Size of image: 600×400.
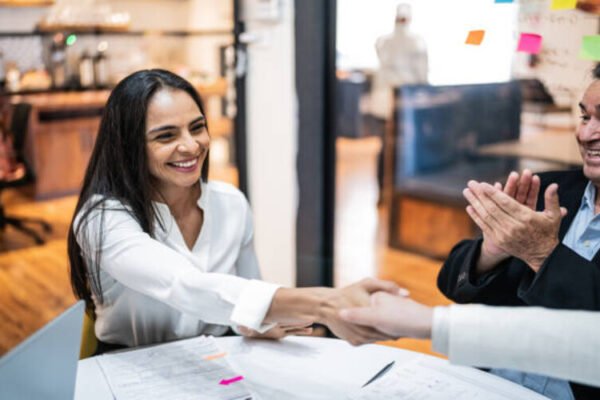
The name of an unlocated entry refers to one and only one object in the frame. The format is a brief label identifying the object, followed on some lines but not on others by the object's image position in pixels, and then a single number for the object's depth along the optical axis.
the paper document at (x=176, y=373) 1.31
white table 1.32
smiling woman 1.48
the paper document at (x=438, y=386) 1.28
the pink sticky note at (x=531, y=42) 2.47
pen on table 1.36
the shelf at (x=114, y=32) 4.58
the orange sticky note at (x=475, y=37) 2.61
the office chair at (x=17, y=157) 4.19
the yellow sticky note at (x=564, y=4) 2.19
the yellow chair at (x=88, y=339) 1.63
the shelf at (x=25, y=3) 4.50
